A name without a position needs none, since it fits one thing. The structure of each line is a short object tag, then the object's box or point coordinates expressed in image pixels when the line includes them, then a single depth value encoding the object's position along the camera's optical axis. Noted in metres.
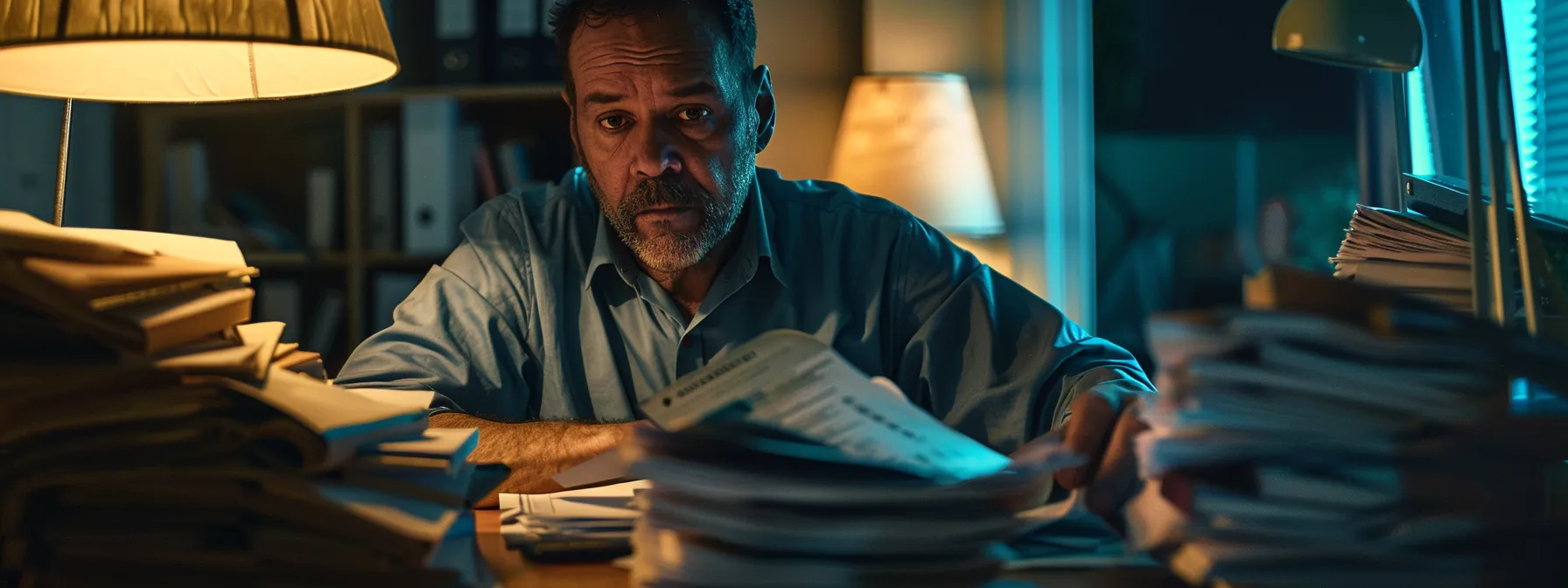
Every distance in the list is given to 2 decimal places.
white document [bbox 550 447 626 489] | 0.90
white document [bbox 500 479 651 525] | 0.80
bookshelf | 3.30
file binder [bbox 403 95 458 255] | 3.20
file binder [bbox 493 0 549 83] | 3.14
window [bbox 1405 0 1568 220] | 1.64
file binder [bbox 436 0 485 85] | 3.19
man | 1.61
